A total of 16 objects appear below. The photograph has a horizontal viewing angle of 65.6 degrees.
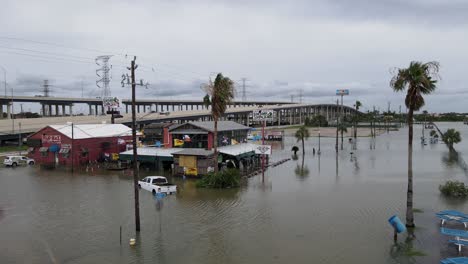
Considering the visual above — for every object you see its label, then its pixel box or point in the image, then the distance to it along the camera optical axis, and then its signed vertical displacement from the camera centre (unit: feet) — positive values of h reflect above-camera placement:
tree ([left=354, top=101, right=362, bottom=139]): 416.46 +13.51
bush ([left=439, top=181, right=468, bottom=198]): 81.30 -16.72
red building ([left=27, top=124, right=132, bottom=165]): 147.84 -10.85
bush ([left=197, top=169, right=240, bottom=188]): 95.35 -16.56
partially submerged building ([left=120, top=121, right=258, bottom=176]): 112.16 -11.41
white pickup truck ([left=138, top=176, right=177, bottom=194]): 87.81 -16.65
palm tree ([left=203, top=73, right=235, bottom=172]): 94.84 +6.53
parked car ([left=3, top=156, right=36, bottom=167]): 146.10 -17.29
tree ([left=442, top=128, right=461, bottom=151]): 182.70 -10.74
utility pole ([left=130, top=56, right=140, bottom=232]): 54.70 -4.54
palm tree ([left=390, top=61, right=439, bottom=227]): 56.24 +5.00
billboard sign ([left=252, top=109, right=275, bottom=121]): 152.97 +0.95
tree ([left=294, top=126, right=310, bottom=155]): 190.38 -8.41
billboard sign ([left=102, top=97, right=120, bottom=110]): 229.86 +9.81
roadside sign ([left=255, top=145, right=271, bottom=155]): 117.29 -10.30
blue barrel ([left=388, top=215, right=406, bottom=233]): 52.01 -15.57
